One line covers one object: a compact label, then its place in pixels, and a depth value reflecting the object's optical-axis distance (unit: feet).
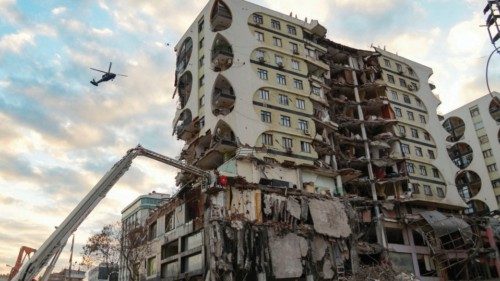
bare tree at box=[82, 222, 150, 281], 178.29
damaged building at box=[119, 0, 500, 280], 141.49
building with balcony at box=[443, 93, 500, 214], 248.52
